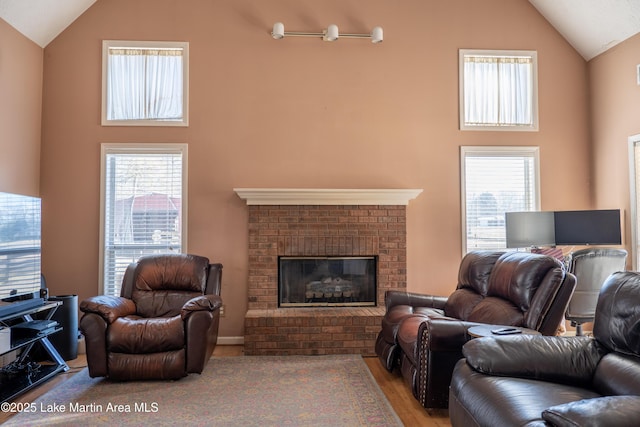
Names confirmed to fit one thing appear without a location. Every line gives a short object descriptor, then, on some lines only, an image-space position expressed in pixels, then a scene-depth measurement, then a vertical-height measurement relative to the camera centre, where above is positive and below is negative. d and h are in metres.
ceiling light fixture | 4.71 +2.07
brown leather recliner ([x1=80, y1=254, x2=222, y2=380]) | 3.43 -0.93
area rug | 2.82 -1.28
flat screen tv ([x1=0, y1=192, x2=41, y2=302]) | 3.35 -0.19
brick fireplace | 4.67 -0.11
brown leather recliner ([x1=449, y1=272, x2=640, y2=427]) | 1.87 -0.71
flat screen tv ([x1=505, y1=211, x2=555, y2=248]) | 4.47 -0.09
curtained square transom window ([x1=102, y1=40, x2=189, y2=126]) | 4.80 +1.56
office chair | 4.10 -0.49
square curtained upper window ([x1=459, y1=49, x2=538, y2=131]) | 5.07 +1.54
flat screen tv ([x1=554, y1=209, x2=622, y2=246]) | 4.26 -0.06
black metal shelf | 3.21 -1.21
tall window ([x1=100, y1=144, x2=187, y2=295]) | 4.75 +0.22
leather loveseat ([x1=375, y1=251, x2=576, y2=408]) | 2.74 -0.65
